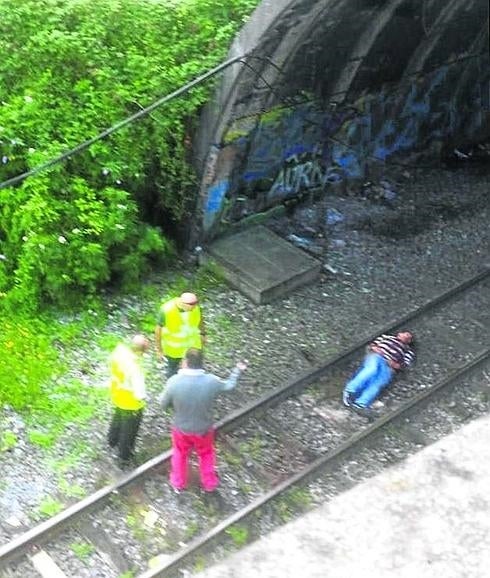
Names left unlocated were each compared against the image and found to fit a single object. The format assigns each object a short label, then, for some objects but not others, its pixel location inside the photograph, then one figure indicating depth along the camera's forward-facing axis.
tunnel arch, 11.45
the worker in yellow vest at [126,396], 8.73
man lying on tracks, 10.62
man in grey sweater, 8.30
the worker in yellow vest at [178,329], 9.55
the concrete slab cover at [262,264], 12.12
